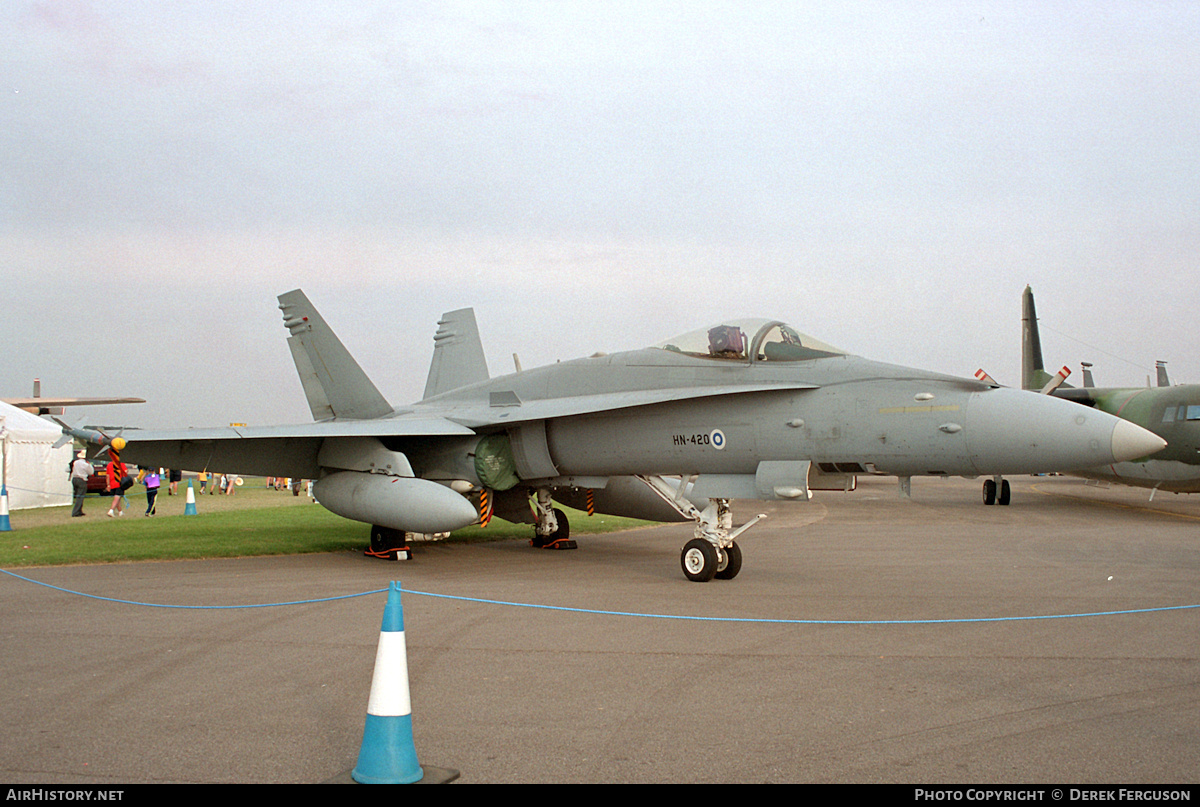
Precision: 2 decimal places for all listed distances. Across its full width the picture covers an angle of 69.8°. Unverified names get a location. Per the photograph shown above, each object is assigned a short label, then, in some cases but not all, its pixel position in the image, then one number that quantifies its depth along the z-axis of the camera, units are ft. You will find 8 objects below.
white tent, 70.95
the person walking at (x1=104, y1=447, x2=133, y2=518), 62.45
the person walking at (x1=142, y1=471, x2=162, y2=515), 64.18
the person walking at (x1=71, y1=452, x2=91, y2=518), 64.18
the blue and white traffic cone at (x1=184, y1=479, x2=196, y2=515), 63.77
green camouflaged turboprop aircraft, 59.62
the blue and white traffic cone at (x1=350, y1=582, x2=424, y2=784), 10.84
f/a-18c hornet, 25.35
